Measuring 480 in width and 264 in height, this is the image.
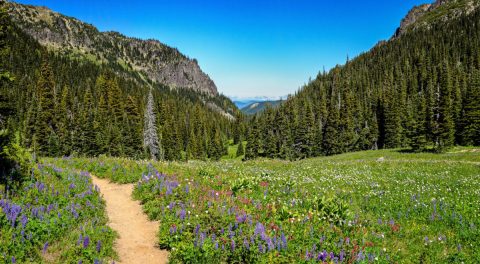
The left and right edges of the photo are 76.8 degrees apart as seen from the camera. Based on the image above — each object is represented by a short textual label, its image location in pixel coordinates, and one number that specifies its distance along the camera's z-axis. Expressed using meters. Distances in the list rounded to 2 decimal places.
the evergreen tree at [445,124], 60.06
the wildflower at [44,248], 6.41
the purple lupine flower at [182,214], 8.73
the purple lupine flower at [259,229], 7.43
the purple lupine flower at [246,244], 6.93
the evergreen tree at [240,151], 116.06
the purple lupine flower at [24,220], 6.86
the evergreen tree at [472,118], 60.06
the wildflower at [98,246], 6.97
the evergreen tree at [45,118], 78.06
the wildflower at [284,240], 7.02
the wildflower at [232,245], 7.07
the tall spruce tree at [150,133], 68.33
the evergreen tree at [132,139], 85.38
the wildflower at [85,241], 6.81
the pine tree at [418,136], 55.72
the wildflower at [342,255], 6.59
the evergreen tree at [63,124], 82.01
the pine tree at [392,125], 82.56
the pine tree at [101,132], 84.82
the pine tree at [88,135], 83.88
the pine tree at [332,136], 86.75
